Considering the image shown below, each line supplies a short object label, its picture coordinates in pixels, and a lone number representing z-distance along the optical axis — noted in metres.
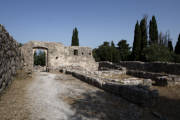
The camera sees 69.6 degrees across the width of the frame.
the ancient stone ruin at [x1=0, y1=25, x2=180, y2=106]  4.68
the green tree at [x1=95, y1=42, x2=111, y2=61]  39.28
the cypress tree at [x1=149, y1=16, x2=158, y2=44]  31.05
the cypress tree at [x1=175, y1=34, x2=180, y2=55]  28.47
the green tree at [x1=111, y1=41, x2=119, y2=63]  37.62
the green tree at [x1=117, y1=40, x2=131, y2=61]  43.82
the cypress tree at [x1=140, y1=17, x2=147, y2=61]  28.85
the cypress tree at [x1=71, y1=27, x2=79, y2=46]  34.64
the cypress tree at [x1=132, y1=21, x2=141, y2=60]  28.75
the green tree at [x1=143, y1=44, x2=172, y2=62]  22.42
